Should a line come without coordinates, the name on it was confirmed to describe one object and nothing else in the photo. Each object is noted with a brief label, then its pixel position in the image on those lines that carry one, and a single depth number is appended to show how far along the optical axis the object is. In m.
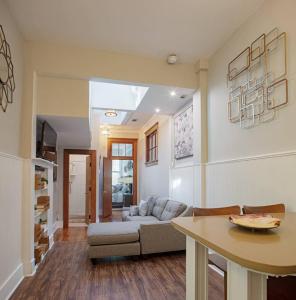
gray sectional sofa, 3.54
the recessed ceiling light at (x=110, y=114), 6.66
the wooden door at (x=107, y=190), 7.84
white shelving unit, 3.30
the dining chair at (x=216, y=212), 1.86
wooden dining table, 0.81
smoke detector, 3.54
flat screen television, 3.50
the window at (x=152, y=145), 6.69
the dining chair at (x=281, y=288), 1.24
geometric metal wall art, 2.34
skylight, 5.00
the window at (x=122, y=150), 8.95
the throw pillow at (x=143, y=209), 5.44
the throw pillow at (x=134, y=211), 5.66
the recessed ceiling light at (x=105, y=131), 8.33
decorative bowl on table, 1.19
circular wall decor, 2.37
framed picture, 4.35
